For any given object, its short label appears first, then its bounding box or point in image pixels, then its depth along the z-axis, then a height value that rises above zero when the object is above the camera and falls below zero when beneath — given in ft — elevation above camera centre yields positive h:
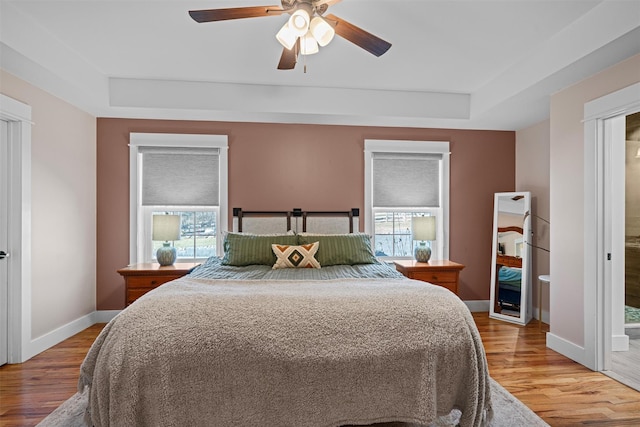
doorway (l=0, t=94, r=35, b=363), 9.93 -0.45
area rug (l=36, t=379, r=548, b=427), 7.10 -4.30
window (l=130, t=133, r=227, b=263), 13.82 +1.27
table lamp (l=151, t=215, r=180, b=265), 12.55 -0.72
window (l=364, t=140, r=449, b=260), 14.82 +0.98
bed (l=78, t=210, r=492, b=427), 5.46 -2.44
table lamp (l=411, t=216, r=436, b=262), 13.71 -0.62
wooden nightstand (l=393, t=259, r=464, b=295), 12.66 -2.16
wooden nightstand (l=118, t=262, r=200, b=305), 11.55 -2.19
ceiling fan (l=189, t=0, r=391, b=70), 6.31 +3.67
